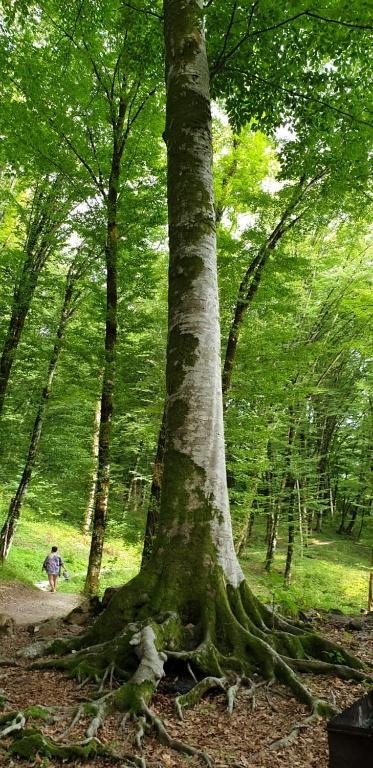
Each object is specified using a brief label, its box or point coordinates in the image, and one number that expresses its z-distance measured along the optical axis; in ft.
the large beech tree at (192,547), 11.39
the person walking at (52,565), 45.32
